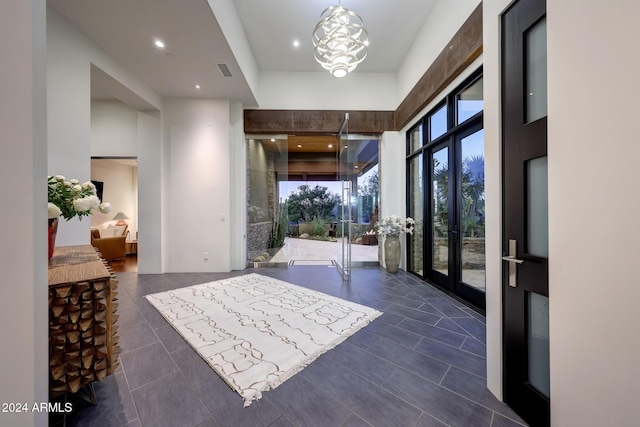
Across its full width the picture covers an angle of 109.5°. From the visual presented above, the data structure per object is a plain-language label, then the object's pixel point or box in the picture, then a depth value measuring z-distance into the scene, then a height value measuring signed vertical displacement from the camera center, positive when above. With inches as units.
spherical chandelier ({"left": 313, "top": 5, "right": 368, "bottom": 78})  110.8 +89.0
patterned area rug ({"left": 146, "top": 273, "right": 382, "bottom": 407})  70.9 -48.7
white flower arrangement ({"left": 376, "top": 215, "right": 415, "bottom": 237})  182.2 -10.8
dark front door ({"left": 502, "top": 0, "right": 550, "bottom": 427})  51.6 -0.5
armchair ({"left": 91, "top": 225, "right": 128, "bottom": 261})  216.7 -31.3
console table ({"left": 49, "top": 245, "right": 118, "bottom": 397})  46.0 -24.7
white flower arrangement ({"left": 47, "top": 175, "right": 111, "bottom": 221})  65.6 +4.4
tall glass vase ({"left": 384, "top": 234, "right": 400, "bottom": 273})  183.3 -33.2
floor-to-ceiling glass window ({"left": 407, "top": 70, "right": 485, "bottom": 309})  118.4 +11.1
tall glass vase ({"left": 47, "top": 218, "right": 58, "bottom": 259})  62.0 -5.2
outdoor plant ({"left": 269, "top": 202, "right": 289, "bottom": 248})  218.9 -16.5
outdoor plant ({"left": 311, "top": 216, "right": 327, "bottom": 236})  364.5 -20.5
